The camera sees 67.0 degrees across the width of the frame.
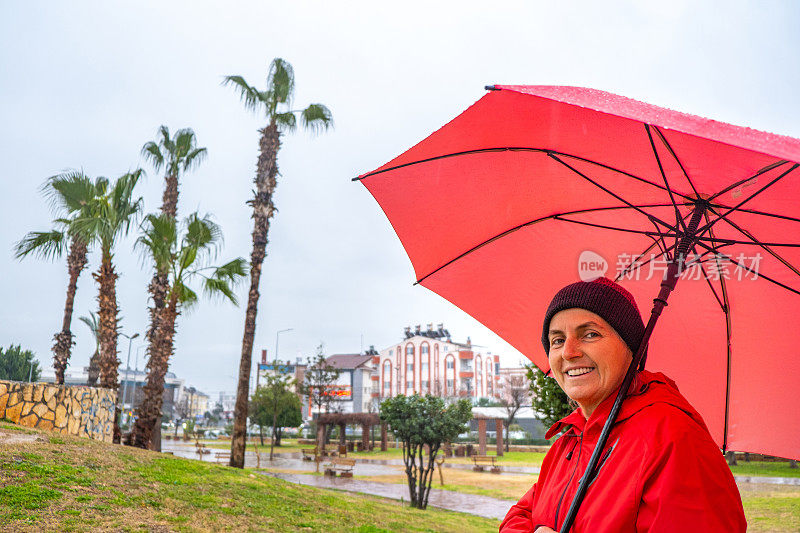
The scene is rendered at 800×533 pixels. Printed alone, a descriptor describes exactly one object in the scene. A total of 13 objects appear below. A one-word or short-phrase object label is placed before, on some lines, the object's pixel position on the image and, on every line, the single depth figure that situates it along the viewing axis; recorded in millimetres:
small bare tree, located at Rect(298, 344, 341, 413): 48406
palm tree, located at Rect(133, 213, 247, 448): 15258
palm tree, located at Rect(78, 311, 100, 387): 25000
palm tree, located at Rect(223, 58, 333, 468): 17312
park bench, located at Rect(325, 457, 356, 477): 22127
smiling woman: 1409
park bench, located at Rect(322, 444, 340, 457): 30592
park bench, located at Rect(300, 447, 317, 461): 29928
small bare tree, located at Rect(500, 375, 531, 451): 55844
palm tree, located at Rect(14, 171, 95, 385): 15844
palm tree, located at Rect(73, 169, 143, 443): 15109
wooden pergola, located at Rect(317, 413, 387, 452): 35875
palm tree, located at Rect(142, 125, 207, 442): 19438
